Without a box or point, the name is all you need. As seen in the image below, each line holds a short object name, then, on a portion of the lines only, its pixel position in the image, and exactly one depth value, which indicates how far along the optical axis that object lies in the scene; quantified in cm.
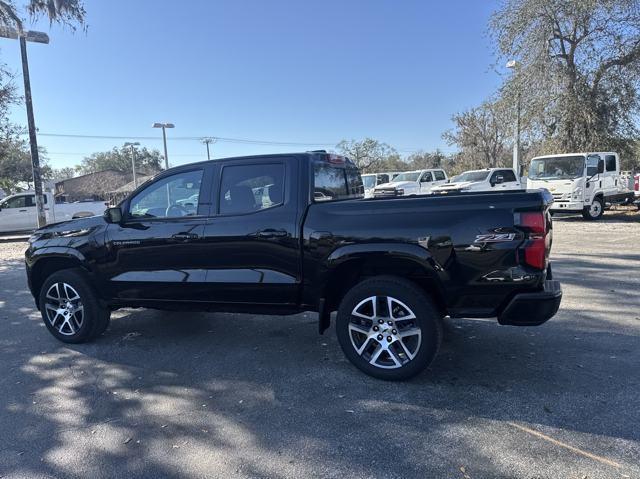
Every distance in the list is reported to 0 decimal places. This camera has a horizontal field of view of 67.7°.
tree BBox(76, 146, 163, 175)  9134
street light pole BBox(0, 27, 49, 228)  1448
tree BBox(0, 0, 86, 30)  1115
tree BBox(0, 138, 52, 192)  4753
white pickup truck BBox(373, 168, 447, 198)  2450
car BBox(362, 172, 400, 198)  2803
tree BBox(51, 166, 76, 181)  10714
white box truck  1612
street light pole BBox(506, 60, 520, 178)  2002
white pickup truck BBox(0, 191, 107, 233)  1956
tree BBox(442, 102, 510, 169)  4444
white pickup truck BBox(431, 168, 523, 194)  1964
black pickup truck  355
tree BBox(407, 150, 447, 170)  6759
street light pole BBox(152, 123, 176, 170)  3381
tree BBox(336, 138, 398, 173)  6494
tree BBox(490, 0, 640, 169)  1898
